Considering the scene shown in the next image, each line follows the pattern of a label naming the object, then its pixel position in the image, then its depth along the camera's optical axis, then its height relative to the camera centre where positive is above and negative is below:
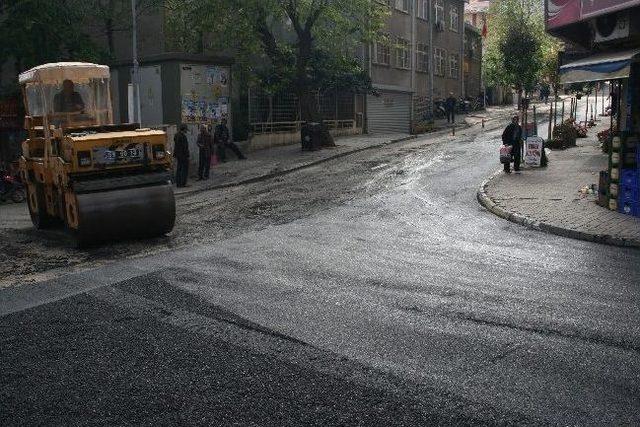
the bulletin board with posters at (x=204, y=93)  24.19 +1.12
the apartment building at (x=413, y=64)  39.44 +3.65
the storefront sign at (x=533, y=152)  20.20 -1.02
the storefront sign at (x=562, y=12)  14.97 +2.41
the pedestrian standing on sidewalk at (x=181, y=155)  20.20 -0.94
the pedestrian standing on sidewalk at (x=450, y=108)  40.25 +0.65
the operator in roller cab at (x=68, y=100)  12.02 +0.45
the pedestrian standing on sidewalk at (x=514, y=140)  19.36 -0.62
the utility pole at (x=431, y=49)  45.69 +4.86
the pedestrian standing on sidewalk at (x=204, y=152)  21.65 -0.91
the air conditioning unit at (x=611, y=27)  13.55 +1.87
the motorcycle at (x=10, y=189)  18.88 -1.74
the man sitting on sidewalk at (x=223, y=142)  24.94 -0.70
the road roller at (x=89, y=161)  10.77 -0.60
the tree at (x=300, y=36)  25.95 +3.50
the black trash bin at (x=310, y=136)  27.47 -0.58
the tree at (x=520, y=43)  36.22 +4.10
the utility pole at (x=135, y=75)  22.29 +1.66
